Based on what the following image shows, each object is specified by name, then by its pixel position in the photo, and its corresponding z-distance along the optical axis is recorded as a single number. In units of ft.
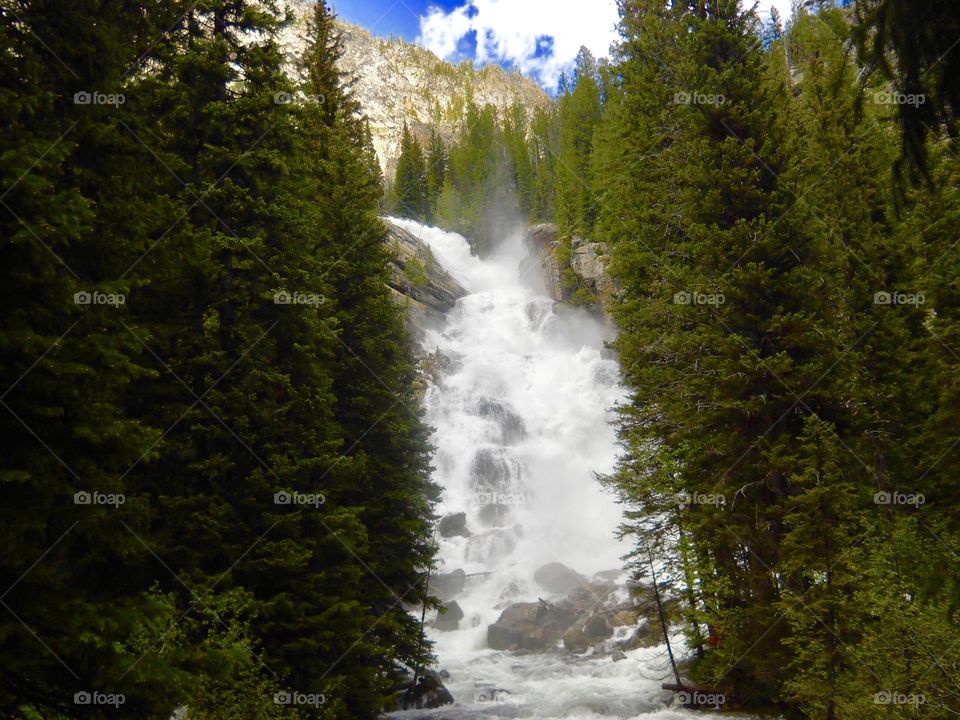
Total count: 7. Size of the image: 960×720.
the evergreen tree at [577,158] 155.59
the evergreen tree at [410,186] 260.01
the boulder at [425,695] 62.95
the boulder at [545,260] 181.29
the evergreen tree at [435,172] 273.33
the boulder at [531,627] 90.38
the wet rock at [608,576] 105.81
